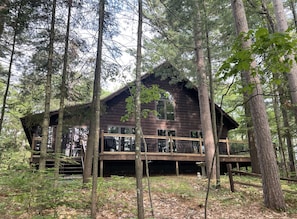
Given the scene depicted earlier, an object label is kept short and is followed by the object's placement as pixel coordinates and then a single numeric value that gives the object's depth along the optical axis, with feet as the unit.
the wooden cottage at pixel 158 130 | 37.58
